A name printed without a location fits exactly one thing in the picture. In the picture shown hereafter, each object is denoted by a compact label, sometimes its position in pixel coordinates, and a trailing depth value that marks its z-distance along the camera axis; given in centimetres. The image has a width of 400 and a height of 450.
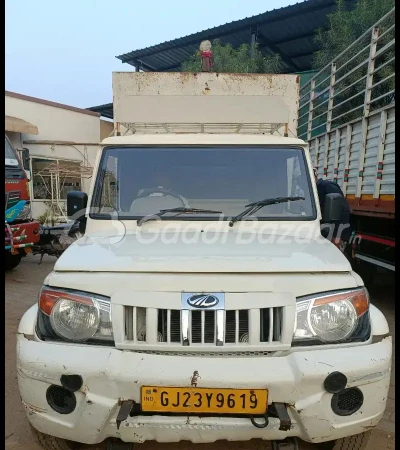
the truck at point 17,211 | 655
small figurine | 507
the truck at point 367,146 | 491
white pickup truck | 184
